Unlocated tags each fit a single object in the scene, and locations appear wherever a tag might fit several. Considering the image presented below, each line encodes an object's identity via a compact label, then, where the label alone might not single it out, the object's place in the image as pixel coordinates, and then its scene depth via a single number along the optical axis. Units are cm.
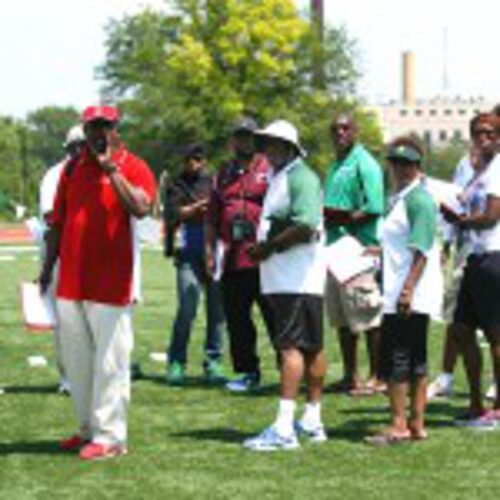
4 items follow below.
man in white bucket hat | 1548
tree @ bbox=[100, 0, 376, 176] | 10888
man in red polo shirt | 1500
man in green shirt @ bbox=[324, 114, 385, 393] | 1918
